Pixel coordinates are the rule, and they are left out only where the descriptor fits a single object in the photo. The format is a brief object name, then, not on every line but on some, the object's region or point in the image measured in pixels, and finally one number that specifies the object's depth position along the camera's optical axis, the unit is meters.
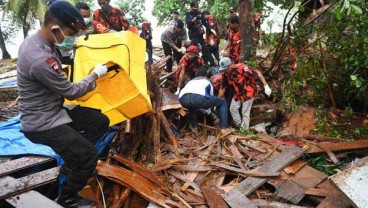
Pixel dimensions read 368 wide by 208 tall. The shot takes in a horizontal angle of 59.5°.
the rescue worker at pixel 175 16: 8.89
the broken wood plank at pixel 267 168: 3.70
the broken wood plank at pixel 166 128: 5.11
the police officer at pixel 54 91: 2.68
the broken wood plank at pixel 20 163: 3.66
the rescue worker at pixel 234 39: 7.88
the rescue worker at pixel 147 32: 11.10
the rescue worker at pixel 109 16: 5.67
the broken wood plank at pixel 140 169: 3.87
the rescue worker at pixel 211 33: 8.85
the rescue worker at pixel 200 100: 5.71
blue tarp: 4.00
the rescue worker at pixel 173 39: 8.52
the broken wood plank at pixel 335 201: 3.34
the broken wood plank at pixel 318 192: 3.58
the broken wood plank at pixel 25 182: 3.28
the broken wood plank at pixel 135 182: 3.51
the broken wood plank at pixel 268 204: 3.50
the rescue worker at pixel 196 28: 8.57
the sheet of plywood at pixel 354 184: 3.07
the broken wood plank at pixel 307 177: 3.85
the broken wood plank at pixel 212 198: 3.47
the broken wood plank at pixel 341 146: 4.41
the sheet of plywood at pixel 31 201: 3.10
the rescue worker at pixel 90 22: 5.07
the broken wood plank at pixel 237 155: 4.33
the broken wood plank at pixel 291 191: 3.66
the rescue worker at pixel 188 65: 7.02
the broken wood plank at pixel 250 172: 4.02
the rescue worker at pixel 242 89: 5.91
